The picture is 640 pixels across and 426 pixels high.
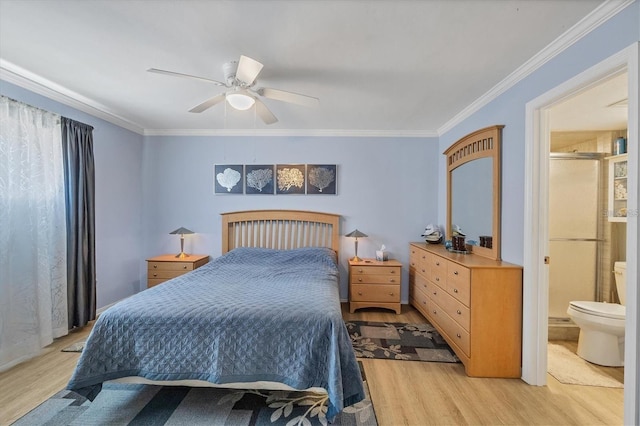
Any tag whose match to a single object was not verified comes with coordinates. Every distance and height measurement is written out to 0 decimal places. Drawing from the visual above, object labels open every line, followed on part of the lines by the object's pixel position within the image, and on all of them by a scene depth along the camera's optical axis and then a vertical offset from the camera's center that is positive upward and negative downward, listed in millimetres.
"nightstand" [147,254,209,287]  3527 -777
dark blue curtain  2818 -137
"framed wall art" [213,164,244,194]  3953 +472
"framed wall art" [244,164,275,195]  3934 +470
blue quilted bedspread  1675 -882
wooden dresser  2174 -890
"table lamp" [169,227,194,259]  3703 -326
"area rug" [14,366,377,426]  1716 -1354
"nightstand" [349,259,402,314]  3504 -984
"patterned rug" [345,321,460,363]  2523 -1367
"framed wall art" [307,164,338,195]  3900 +455
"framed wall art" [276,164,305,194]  3918 +478
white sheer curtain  2281 -221
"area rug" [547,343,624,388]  2139 -1374
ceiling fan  1840 +913
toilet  2290 -1071
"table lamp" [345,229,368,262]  3632 -338
